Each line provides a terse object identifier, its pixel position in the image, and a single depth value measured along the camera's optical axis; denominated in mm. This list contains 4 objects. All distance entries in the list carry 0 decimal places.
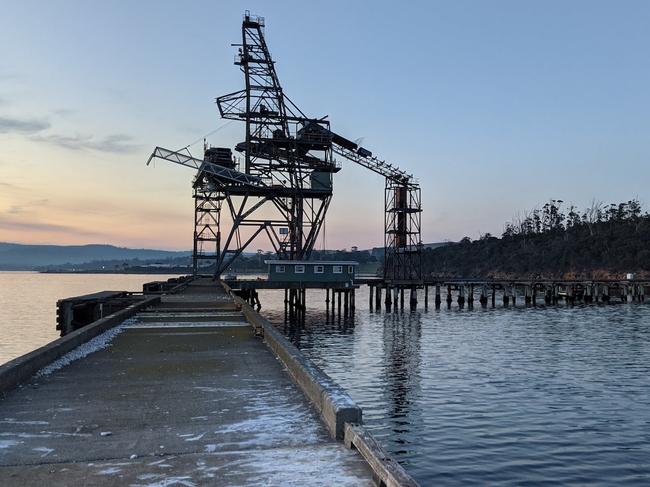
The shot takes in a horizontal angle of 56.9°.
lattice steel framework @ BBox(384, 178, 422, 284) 70125
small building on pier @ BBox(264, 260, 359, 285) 58906
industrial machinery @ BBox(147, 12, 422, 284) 61031
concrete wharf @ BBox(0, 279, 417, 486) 6680
